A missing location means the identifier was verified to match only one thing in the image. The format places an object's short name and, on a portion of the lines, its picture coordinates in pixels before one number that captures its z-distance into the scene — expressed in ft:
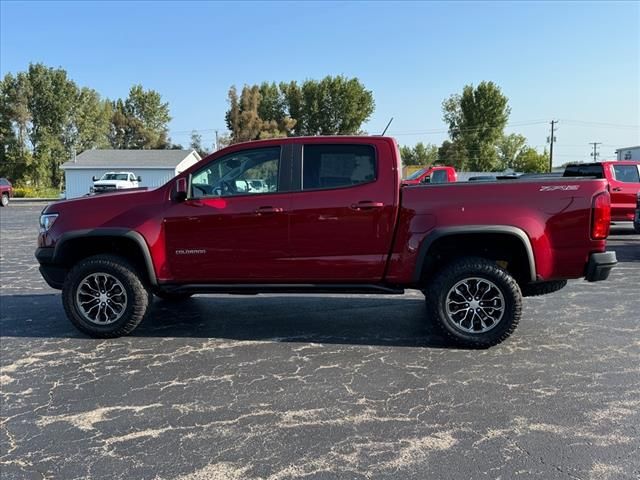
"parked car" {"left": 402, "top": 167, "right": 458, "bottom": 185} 63.00
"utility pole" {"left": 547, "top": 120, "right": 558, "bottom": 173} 217.68
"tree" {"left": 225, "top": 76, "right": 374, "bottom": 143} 241.35
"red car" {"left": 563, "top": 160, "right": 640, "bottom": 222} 40.86
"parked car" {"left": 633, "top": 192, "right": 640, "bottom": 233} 35.51
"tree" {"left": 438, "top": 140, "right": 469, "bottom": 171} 222.28
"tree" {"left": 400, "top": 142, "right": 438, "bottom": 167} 306.35
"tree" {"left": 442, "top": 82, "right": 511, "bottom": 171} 210.59
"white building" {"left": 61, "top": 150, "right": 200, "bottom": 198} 150.10
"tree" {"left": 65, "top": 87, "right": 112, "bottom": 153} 201.26
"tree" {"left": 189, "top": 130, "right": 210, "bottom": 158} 243.09
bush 164.14
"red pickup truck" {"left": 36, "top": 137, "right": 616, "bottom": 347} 14.84
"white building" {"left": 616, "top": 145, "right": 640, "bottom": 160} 122.62
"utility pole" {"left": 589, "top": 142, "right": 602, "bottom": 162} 269.44
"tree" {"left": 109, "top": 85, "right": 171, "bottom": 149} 258.98
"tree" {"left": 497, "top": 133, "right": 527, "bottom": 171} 233.76
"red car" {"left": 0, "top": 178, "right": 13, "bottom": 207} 108.17
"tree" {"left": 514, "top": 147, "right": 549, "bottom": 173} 229.04
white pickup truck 116.26
